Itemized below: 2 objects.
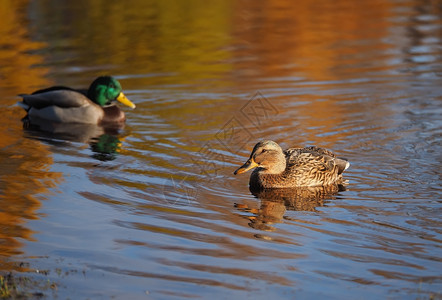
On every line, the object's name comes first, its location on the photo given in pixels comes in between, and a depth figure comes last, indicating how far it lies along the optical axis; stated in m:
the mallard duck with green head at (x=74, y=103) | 26.11
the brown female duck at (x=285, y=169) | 17.95
